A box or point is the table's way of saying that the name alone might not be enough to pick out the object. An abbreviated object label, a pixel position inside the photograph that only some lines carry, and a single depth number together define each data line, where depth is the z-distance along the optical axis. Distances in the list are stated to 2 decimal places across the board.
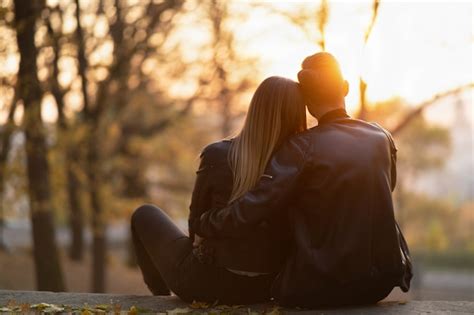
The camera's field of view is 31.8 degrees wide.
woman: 4.32
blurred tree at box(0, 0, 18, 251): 10.53
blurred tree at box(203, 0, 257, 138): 19.12
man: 4.22
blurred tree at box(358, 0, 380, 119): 11.04
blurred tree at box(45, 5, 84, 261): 13.57
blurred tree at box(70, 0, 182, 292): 14.62
